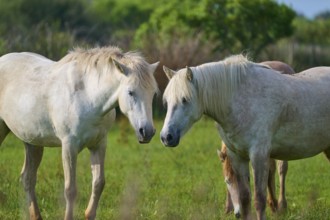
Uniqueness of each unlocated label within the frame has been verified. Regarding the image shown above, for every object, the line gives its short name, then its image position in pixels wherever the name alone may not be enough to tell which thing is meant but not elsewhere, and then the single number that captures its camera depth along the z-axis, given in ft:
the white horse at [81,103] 48.39
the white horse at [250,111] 46.85
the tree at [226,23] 163.12
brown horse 54.65
